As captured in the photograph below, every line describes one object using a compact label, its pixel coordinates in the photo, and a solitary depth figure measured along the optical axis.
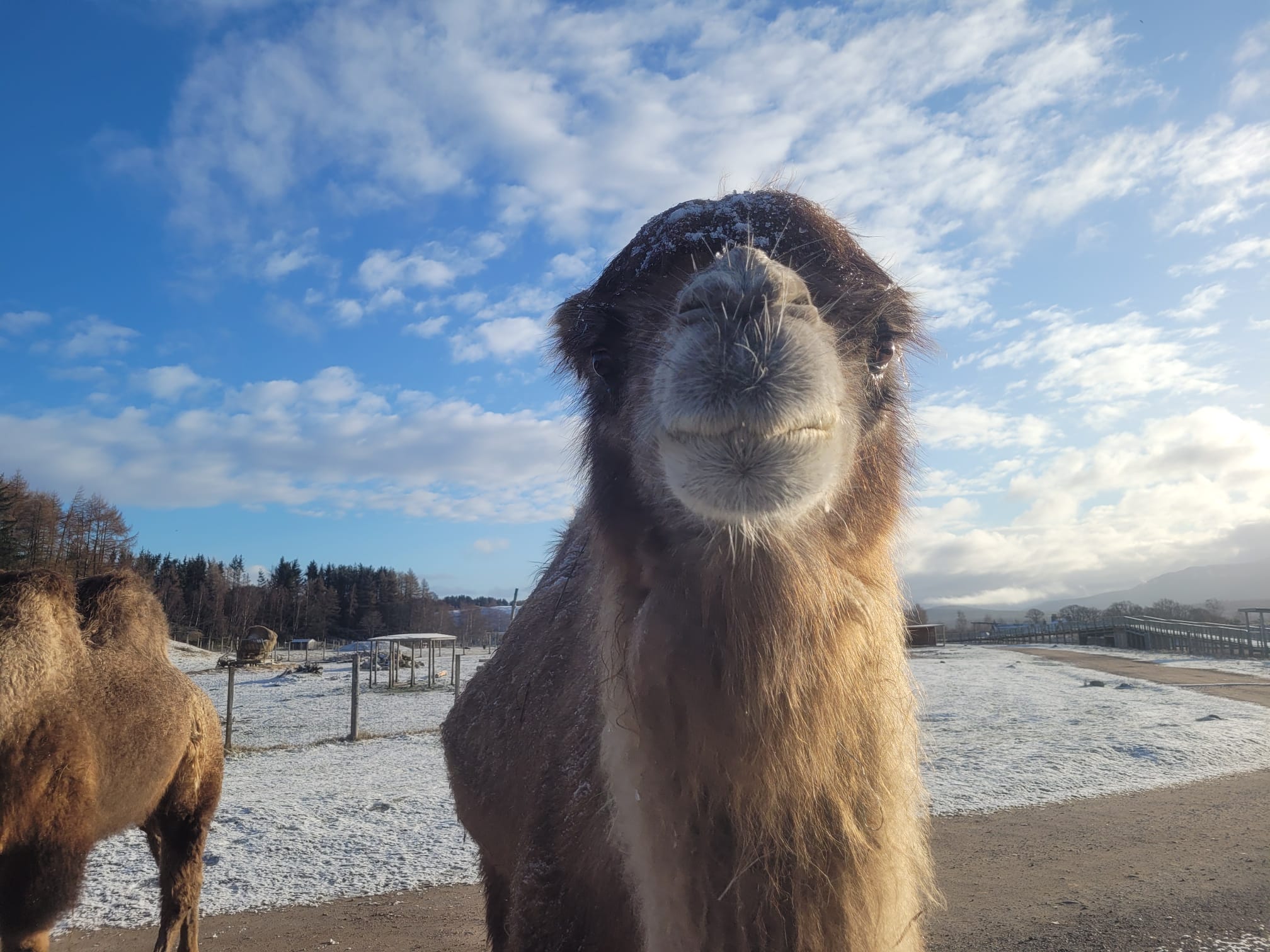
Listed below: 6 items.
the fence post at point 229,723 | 13.18
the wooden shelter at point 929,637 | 40.42
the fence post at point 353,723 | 13.89
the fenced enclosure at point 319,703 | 14.82
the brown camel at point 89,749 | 4.88
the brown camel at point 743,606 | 1.67
